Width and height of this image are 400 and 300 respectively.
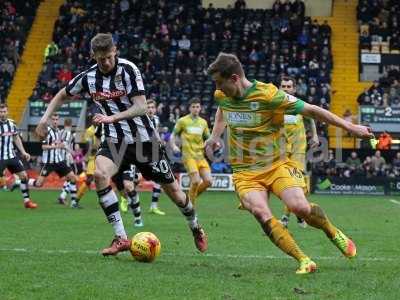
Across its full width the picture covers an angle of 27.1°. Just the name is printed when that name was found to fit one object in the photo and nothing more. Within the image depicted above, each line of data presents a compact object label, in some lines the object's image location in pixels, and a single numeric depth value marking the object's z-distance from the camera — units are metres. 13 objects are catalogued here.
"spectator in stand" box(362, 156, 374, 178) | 30.22
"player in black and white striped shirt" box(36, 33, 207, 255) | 9.50
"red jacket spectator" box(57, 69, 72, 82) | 37.34
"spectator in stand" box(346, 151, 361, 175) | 30.27
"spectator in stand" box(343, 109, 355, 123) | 33.05
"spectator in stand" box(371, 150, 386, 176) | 30.31
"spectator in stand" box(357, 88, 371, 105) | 34.91
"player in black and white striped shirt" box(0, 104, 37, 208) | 20.09
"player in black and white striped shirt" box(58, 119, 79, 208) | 21.45
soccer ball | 9.10
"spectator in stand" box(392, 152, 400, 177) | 30.01
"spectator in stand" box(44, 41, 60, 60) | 39.49
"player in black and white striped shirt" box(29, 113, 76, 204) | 21.23
